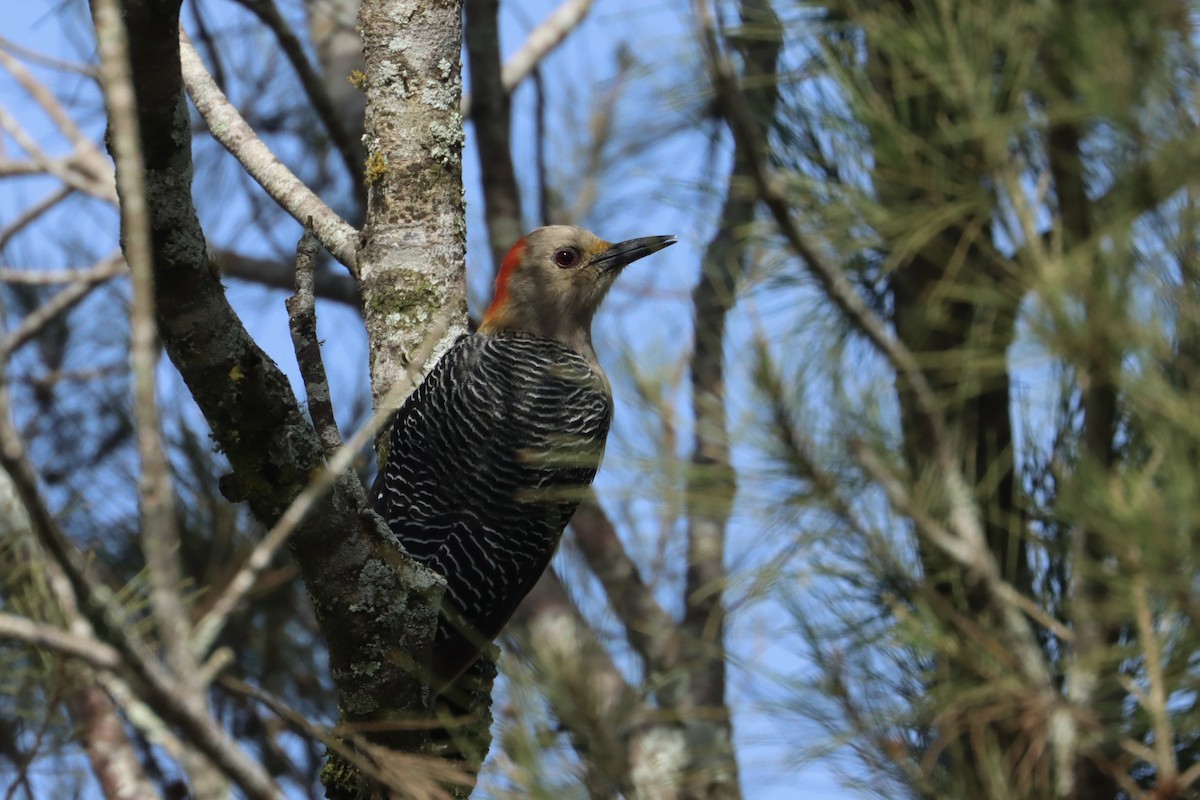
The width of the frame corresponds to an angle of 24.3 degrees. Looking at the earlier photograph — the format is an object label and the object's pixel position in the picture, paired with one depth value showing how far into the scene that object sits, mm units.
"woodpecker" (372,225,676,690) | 10094
